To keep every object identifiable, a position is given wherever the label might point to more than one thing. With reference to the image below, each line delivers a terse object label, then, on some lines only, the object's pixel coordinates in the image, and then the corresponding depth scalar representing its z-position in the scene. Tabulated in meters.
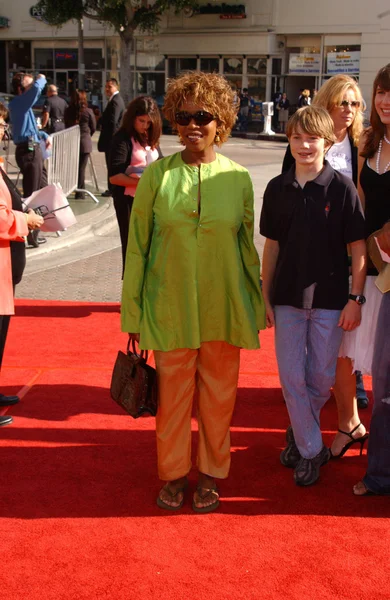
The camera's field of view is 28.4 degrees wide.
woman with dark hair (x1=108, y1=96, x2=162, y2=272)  6.31
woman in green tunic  3.54
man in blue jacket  10.38
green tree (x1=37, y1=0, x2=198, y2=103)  35.25
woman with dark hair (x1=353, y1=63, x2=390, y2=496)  3.77
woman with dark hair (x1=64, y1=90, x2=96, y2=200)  13.28
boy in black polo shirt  3.71
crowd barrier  11.32
